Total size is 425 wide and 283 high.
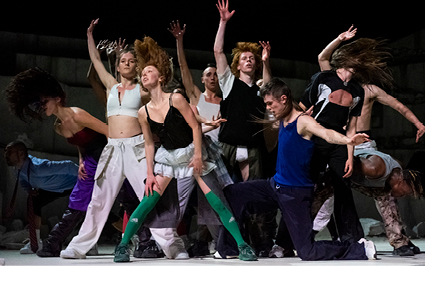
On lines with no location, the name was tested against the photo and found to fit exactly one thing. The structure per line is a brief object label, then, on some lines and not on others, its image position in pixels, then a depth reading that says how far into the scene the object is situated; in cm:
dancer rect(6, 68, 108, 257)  784
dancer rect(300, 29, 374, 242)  743
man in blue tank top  681
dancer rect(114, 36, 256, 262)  689
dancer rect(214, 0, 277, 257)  783
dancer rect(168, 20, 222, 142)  842
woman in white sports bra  738
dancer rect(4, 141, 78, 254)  888
